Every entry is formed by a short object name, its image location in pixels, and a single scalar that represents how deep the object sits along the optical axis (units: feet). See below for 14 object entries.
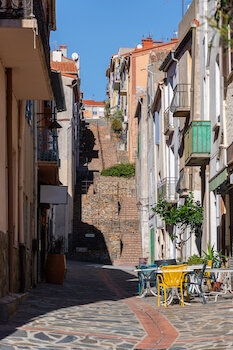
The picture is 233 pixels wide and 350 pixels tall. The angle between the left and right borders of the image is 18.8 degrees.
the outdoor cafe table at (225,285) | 50.43
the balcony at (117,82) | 229.23
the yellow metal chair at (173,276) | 45.29
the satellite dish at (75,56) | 248.44
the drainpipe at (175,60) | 92.39
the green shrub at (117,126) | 205.54
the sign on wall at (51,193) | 73.46
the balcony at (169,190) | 99.14
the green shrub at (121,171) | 165.68
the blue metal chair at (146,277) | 54.00
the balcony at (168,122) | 98.27
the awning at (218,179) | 54.75
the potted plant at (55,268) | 70.28
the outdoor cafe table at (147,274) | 53.78
